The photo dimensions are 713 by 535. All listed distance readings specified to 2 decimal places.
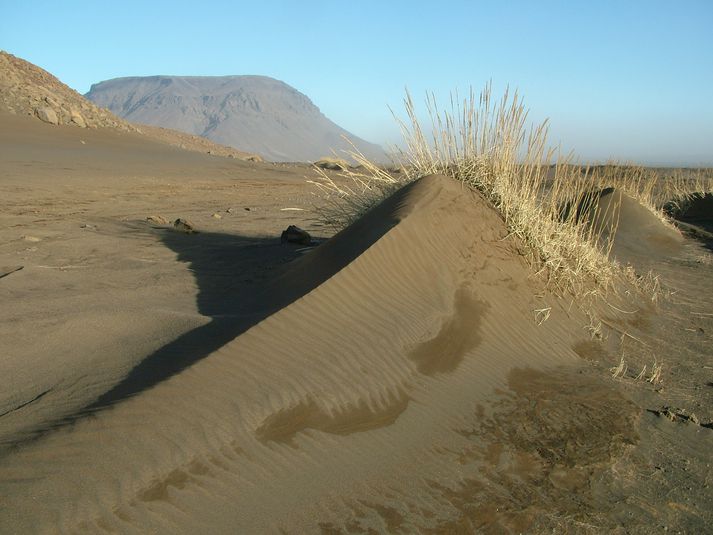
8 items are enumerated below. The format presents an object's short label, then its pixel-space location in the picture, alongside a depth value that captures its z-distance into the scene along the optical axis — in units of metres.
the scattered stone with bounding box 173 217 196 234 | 8.66
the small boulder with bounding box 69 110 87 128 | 24.53
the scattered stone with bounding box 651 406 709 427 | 3.78
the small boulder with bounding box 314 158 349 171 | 27.83
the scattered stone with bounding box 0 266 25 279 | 5.59
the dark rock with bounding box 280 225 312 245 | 7.84
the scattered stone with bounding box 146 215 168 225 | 9.37
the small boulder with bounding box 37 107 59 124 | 23.31
